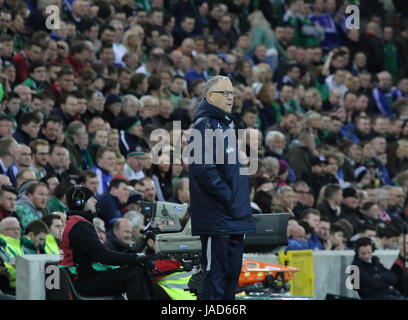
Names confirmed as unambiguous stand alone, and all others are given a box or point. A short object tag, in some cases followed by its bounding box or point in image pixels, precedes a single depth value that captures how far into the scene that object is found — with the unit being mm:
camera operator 15875
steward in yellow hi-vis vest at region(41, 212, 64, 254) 20328
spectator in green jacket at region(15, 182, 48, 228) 21203
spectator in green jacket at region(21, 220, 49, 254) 19781
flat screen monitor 16297
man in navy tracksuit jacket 13969
